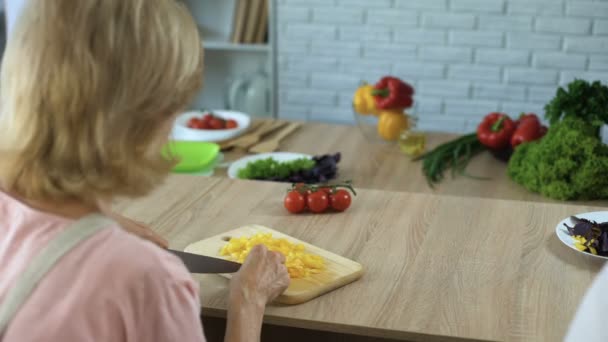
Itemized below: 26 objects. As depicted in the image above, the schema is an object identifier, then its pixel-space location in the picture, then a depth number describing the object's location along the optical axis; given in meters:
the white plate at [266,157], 2.54
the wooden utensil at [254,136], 2.81
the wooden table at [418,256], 1.43
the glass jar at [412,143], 2.76
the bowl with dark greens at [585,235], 1.69
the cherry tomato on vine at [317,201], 1.96
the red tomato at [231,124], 2.92
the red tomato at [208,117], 2.92
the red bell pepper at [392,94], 2.83
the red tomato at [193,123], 2.91
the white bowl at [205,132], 2.84
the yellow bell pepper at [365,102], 2.88
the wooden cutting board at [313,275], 1.51
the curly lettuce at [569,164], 2.28
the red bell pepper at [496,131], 2.71
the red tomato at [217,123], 2.91
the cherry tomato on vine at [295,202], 1.96
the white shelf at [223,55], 4.43
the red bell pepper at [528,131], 2.64
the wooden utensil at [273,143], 2.77
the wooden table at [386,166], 2.48
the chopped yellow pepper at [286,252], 1.60
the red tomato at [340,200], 1.96
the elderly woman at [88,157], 1.04
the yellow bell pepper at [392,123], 2.86
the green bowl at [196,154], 2.52
